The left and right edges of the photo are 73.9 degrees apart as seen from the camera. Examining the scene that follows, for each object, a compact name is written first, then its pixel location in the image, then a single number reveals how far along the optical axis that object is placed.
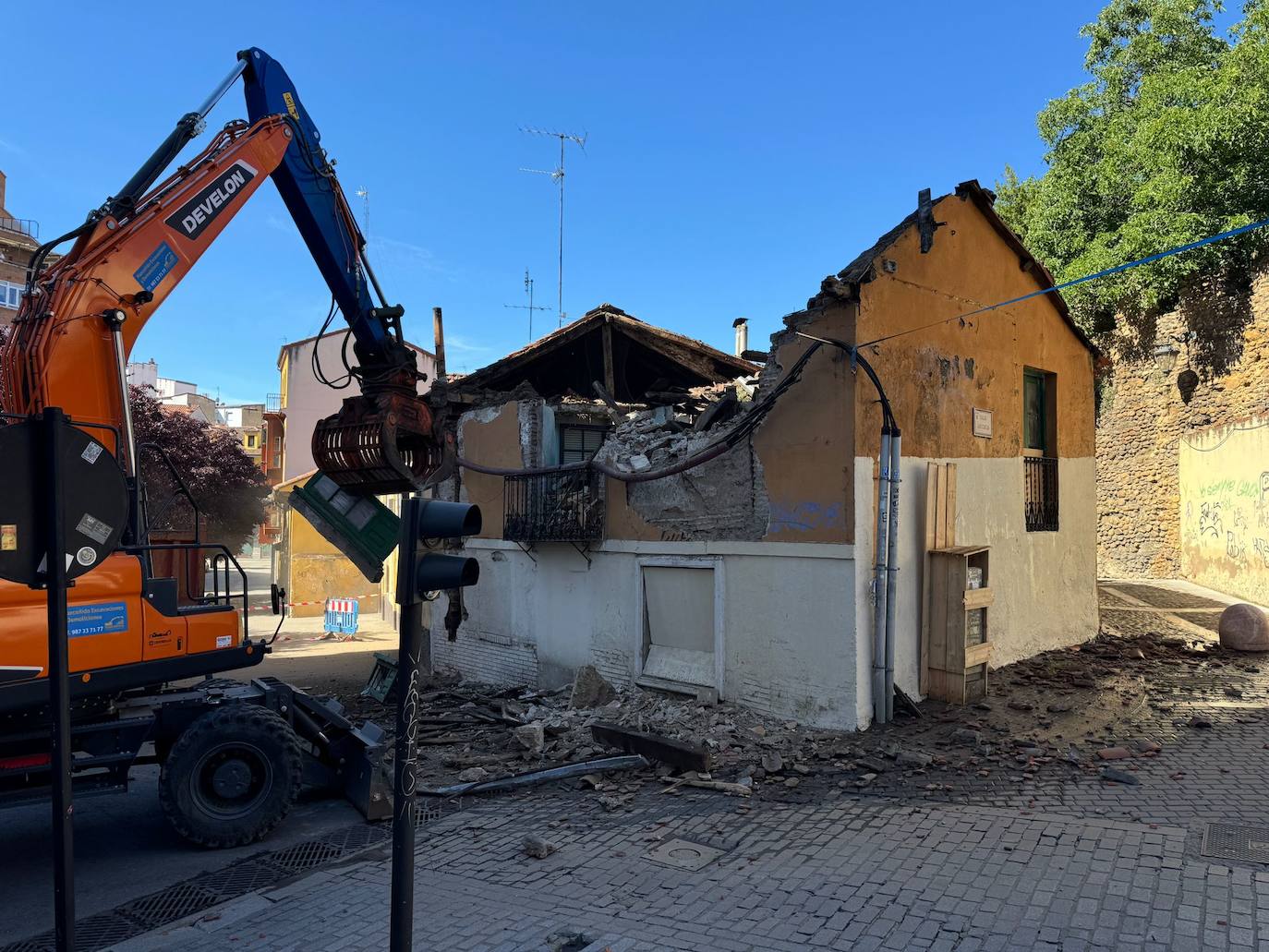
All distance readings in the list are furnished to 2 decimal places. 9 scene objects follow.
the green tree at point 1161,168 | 18.58
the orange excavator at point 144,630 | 5.86
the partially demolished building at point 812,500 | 8.35
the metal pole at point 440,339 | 13.77
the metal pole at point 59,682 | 3.09
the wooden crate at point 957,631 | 8.55
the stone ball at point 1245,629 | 10.66
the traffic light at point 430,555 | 3.49
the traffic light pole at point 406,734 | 3.46
